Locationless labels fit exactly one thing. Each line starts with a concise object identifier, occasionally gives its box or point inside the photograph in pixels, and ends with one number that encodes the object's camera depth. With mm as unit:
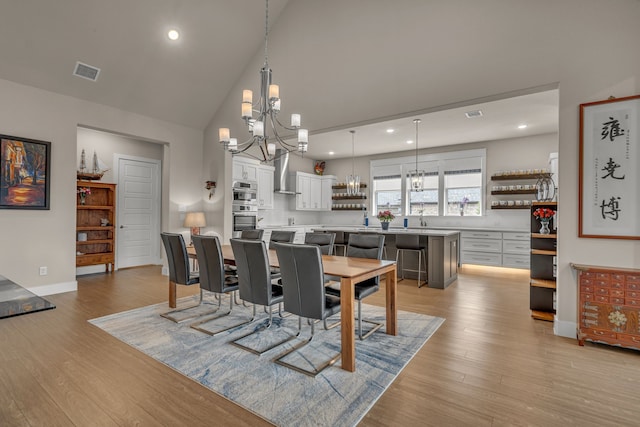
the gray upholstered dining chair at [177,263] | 3457
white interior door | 6480
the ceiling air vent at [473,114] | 5110
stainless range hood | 7789
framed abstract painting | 4117
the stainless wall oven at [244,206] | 6273
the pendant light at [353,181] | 6969
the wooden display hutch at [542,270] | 3533
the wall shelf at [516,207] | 6711
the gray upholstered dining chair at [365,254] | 3038
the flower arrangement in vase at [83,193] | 5809
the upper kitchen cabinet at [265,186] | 7234
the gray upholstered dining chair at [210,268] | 3176
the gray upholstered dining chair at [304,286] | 2396
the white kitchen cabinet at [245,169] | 6340
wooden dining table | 2396
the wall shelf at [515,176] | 6594
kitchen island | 5027
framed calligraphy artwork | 2834
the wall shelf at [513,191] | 6662
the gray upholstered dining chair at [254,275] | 2725
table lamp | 5871
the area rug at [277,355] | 1948
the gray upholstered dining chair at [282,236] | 4289
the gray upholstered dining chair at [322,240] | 3922
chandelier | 3070
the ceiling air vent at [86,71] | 4453
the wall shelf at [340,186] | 9062
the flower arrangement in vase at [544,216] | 3490
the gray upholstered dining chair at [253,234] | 4461
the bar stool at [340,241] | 6266
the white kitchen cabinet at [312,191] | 8352
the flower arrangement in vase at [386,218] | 5746
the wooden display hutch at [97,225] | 5789
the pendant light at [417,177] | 5675
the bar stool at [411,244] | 5289
